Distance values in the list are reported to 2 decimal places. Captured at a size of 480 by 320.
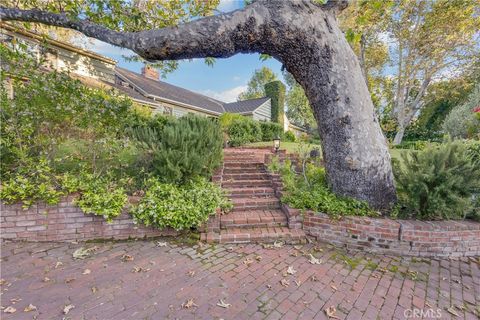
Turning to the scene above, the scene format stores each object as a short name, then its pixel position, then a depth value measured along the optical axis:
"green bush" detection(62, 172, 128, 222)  3.22
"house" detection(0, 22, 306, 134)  8.74
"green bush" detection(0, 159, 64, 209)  3.03
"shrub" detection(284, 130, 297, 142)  18.69
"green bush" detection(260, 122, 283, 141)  14.76
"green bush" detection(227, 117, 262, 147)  11.32
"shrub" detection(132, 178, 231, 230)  3.32
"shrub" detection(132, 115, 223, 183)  3.79
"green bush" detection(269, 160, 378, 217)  3.50
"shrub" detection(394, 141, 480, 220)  3.29
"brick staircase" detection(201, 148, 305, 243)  3.47
